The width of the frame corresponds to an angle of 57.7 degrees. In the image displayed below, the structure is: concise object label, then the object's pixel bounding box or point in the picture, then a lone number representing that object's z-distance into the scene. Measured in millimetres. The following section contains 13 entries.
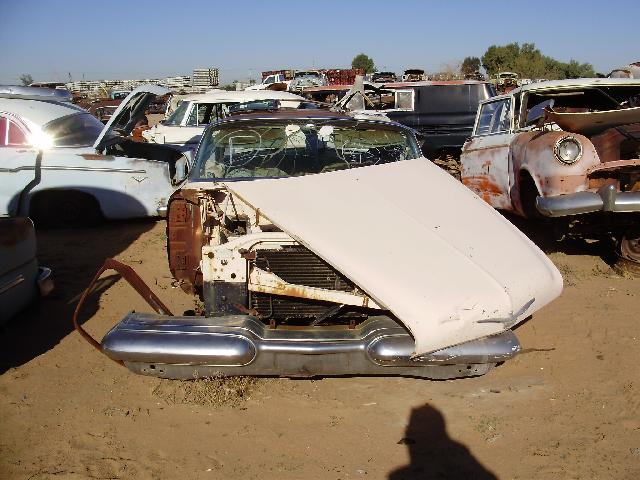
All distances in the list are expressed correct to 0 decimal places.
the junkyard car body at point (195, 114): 10086
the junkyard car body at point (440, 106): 11141
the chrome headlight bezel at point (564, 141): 5320
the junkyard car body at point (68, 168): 7062
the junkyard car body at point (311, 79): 24230
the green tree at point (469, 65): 37641
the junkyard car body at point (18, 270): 4242
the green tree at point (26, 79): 46622
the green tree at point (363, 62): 52562
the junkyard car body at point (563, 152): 5156
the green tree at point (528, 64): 36325
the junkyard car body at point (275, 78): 27742
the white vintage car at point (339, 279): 3070
